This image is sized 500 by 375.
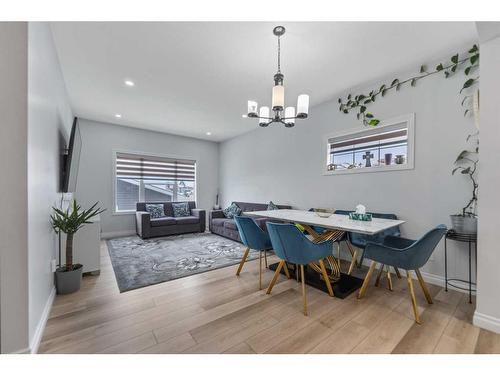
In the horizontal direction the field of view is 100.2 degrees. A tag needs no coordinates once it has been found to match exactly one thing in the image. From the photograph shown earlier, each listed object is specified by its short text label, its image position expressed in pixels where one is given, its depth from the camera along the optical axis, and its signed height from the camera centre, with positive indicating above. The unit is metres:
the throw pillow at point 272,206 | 4.35 -0.40
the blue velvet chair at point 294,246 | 1.99 -0.57
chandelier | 2.18 +0.93
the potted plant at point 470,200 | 2.12 -0.12
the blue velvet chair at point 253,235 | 2.53 -0.59
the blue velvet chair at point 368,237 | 2.71 -0.65
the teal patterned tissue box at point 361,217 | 2.30 -0.32
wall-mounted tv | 2.53 +0.31
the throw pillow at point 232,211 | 5.27 -0.61
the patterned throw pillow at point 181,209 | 5.50 -0.58
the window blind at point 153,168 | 5.27 +0.53
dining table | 1.95 -0.37
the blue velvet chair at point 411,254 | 1.81 -0.60
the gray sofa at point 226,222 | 4.55 -0.81
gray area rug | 2.70 -1.15
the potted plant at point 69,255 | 2.21 -0.76
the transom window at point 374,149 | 2.83 +0.61
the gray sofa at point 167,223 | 4.66 -0.85
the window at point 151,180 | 5.26 +0.20
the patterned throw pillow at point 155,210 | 5.10 -0.57
